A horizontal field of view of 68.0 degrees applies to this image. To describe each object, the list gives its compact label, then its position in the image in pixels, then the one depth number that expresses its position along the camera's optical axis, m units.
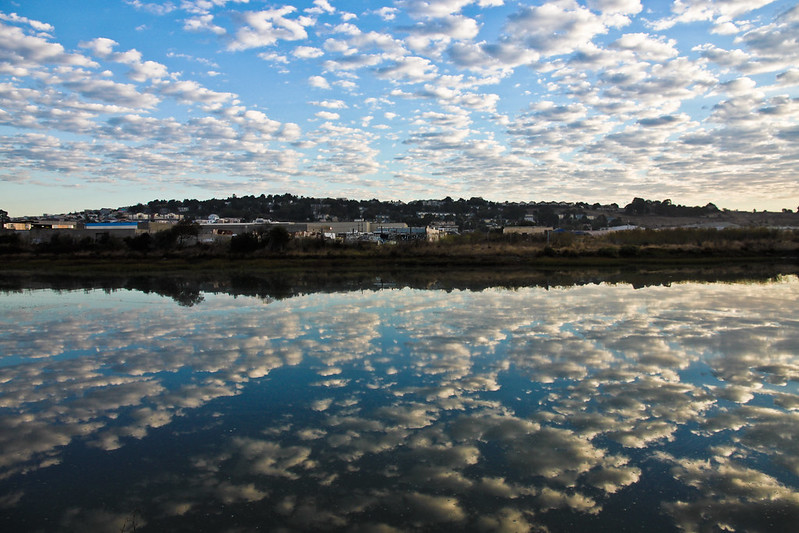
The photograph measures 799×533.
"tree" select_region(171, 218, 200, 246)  47.12
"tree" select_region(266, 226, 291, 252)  42.28
